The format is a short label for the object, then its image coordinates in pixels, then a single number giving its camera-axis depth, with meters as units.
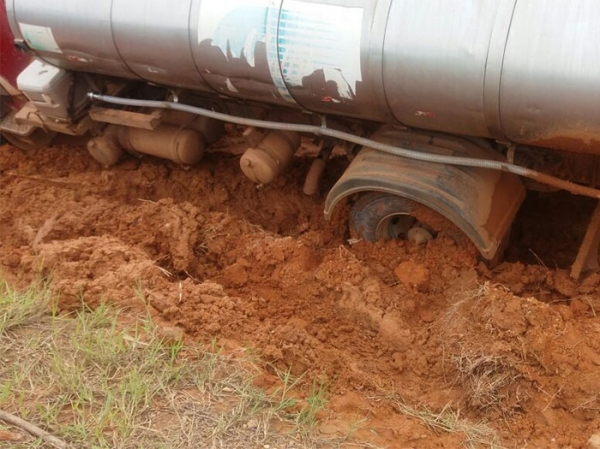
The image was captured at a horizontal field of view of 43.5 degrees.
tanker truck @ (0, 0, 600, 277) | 3.66
